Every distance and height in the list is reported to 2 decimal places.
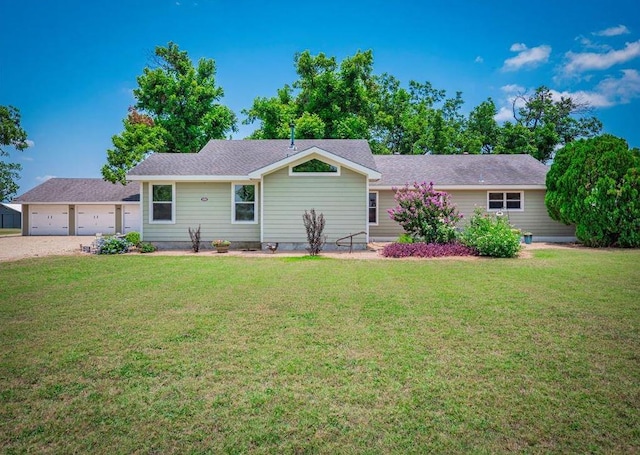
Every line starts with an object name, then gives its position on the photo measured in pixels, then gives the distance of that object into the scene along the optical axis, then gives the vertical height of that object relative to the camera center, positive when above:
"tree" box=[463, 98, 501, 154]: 33.47 +9.23
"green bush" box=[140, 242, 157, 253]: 14.58 -0.80
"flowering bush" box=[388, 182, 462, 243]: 14.30 +0.48
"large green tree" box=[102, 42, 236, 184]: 27.83 +9.43
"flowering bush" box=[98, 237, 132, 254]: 14.22 -0.69
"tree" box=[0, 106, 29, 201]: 38.19 +10.26
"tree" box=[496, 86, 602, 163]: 31.55 +9.83
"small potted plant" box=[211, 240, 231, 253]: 14.51 -0.69
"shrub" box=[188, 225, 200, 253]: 14.69 -0.51
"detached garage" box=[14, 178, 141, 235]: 27.77 +0.98
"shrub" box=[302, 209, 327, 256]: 13.61 -0.13
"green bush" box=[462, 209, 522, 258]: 12.77 -0.37
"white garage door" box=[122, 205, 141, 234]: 27.73 +0.74
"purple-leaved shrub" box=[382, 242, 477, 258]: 13.10 -0.83
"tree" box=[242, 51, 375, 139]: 27.17 +9.85
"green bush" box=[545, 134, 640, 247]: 15.12 +1.51
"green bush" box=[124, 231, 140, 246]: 15.36 -0.43
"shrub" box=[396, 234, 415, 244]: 14.60 -0.47
